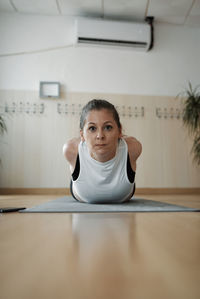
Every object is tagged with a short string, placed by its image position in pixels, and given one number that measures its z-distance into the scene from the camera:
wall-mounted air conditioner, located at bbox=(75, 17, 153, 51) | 3.67
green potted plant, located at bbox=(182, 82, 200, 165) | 3.67
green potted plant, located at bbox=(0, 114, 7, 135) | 3.27
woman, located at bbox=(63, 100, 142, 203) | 1.42
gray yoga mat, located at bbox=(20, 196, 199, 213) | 1.05
